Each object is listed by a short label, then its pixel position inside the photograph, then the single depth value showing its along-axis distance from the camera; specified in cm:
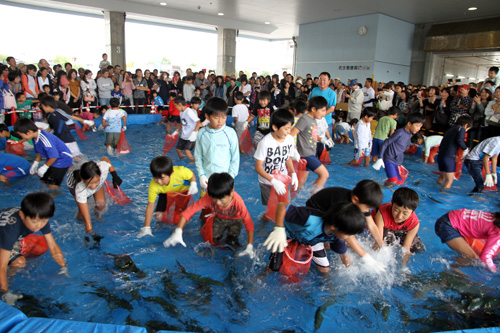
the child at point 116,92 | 1122
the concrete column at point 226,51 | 2025
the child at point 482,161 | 489
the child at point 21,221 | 247
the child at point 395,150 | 521
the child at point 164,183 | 327
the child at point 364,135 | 654
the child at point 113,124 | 690
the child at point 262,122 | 729
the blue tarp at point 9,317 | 205
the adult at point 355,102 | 960
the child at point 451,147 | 528
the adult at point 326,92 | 644
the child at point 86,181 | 341
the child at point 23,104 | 865
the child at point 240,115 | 738
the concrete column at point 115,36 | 1630
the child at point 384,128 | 658
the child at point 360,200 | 269
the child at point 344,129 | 947
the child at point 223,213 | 282
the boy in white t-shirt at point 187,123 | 639
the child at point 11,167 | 507
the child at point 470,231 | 307
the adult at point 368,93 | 1049
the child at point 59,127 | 516
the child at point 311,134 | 459
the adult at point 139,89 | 1202
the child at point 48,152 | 403
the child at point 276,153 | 367
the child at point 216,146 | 350
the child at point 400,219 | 294
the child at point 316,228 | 231
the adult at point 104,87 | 1084
